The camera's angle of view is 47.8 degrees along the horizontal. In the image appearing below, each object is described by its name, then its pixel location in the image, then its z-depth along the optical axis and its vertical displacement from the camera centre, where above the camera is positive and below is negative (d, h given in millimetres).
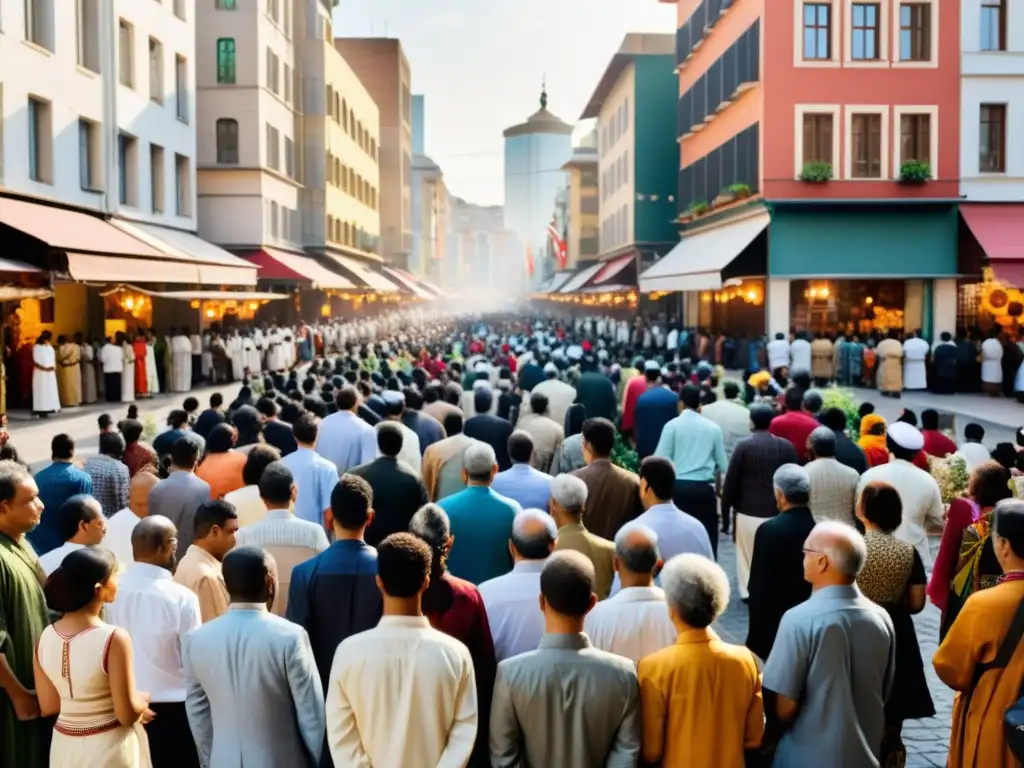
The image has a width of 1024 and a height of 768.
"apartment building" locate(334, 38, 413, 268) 85688 +15502
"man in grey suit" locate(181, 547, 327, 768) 4566 -1396
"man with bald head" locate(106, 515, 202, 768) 5180 -1304
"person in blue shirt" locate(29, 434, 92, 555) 7809 -1096
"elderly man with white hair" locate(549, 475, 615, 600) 6316 -1132
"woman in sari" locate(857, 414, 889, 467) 9906 -995
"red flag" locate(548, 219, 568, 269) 68300 +4843
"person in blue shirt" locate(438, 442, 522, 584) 6824 -1238
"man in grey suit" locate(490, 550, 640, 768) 4223 -1359
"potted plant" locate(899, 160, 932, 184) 30266 +4030
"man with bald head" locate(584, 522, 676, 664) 4895 -1219
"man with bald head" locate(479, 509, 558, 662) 5359 -1251
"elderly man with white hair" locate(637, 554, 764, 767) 4301 -1343
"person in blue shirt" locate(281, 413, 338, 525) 8406 -1088
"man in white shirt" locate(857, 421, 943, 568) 7965 -1195
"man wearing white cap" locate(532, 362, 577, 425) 14023 -844
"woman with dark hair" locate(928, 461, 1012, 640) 6254 -1209
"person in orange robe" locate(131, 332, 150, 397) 27156 -739
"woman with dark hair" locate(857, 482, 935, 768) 5801 -1345
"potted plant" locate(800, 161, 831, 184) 30297 +4079
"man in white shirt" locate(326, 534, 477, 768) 4199 -1333
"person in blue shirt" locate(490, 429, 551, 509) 7879 -1059
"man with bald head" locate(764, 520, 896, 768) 4734 -1398
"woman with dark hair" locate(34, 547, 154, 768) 4539 -1345
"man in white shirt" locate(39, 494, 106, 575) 5773 -982
